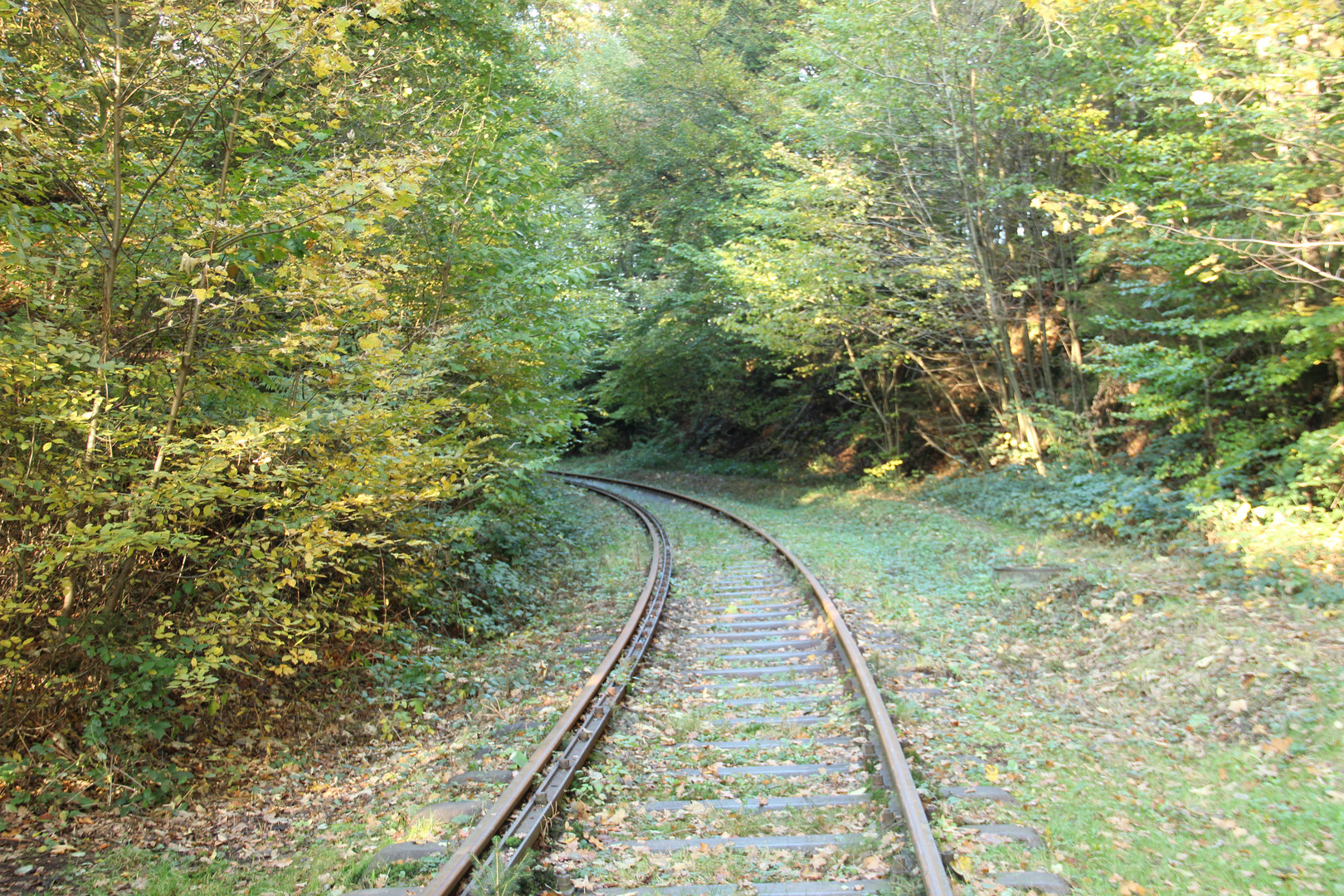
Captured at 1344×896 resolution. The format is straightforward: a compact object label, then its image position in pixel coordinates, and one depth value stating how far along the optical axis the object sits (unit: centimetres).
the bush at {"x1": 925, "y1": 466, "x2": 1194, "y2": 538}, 1012
